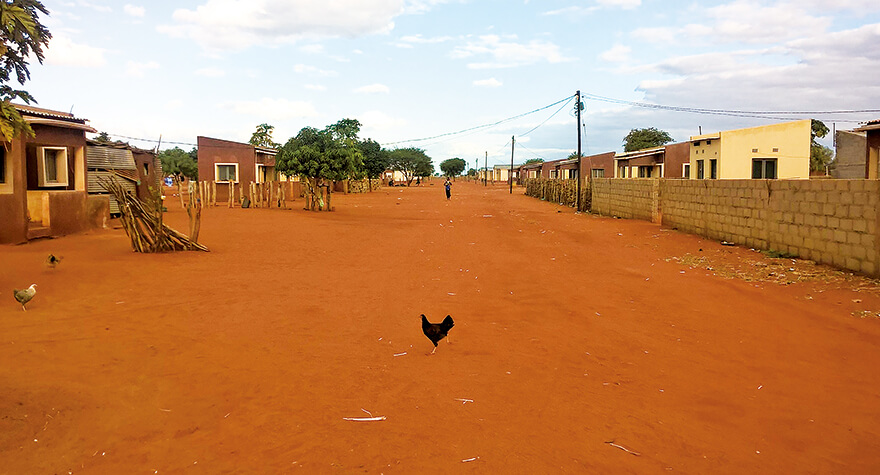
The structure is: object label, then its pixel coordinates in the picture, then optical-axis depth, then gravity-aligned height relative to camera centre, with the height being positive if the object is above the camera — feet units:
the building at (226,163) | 118.83 +7.13
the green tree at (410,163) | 334.24 +20.33
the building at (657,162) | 117.60 +8.36
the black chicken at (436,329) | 21.21 -4.73
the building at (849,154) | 90.68 +7.52
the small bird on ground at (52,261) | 35.99 -3.94
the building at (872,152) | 61.57 +5.10
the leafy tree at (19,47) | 20.53 +5.59
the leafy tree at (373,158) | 208.64 +14.50
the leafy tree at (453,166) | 478.18 +26.49
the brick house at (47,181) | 48.16 +1.48
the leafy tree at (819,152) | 164.45 +15.05
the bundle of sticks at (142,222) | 43.93 -1.87
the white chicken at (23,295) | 26.45 -4.46
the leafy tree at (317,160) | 101.81 +6.54
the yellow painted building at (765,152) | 91.71 +7.62
